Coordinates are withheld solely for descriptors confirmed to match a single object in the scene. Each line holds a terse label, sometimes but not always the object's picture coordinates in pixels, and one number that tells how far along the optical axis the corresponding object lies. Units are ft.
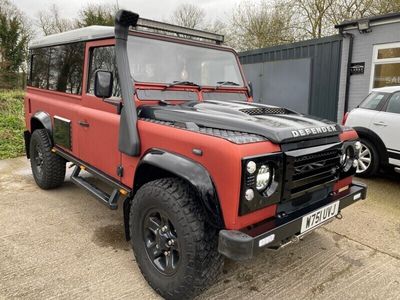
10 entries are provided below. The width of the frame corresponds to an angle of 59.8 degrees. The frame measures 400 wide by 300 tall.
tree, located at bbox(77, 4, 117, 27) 79.36
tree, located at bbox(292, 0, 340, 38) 56.03
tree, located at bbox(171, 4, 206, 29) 85.46
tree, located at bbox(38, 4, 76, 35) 89.35
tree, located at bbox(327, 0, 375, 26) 51.98
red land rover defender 7.22
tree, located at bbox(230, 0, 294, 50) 60.34
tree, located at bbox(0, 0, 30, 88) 68.33
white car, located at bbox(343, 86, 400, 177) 17.34
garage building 26.17
